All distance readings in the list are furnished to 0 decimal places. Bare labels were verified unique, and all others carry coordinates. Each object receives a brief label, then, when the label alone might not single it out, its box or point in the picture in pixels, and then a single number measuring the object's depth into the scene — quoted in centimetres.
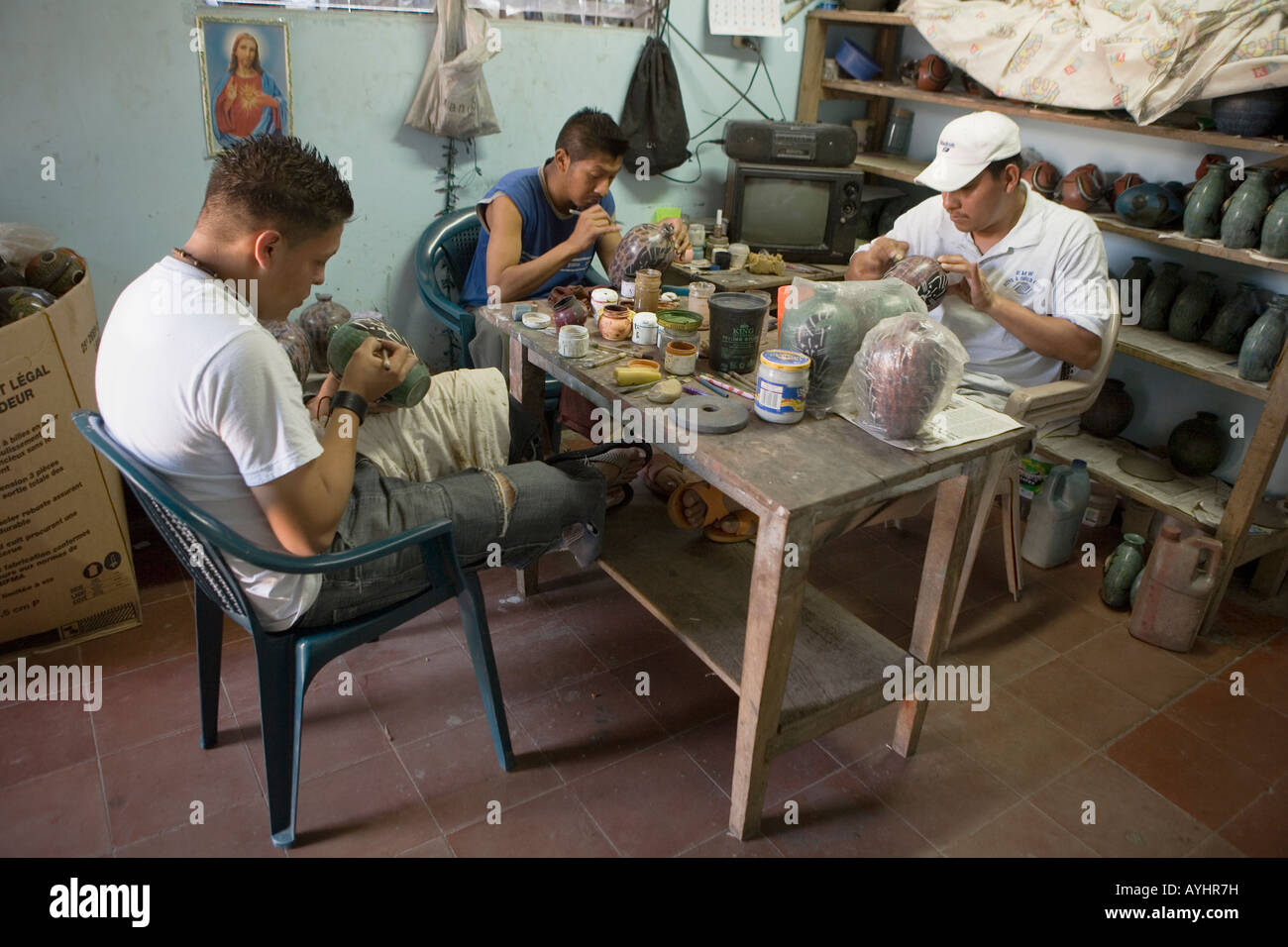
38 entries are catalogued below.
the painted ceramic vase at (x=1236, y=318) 299
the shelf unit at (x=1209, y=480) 263
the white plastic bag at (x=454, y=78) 341
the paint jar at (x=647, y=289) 236
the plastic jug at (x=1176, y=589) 265
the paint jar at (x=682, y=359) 209
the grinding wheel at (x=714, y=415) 183
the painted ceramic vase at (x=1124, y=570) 287
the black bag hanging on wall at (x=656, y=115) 394
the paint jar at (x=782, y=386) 184
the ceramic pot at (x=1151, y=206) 308
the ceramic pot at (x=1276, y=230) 267
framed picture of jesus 310
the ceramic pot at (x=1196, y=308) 312
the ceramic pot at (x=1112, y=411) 341
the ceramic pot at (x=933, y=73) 394
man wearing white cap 255
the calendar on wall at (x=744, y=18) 401
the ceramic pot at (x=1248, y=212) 276
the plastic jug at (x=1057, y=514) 306
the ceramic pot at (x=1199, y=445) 315
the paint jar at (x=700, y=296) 255
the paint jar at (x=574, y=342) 214
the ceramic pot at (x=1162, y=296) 322
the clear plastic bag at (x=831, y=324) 190
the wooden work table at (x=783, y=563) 169
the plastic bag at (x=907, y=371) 173
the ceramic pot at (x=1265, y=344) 273
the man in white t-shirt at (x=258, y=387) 147
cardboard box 222
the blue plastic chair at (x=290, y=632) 152
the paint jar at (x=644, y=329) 221
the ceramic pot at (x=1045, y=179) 364
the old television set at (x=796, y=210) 399
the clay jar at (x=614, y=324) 224
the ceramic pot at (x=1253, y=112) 274
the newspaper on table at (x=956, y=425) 183
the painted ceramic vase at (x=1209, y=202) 290
